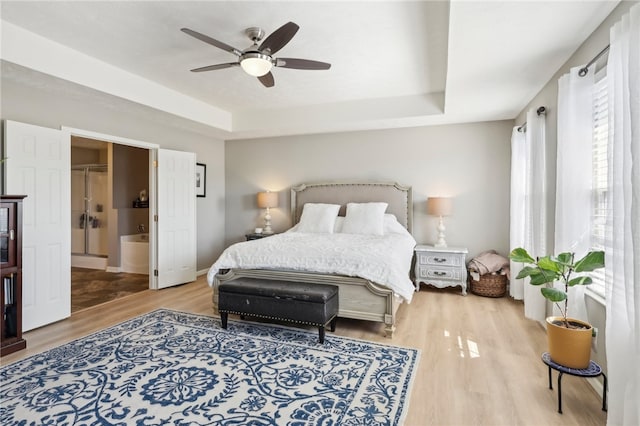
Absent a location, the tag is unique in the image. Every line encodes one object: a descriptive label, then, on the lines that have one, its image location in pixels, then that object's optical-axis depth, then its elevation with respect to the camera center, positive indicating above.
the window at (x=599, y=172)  2.30 +0.28
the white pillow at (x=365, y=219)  4.73 -0.11
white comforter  3.12 -0.46
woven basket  4.45 -0.96
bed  3.08 -0.67
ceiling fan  2.49 +1.24
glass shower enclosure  6.84 +0.06
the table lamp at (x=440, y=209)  4.74 +0.04
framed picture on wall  5.72 +0.52
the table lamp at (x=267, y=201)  5.77 +0.17
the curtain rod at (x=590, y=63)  2.07 +0.98
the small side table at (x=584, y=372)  1.96 -0.92
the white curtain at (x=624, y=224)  1.56 -0.06
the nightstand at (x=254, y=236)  5.69 -0.43
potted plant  1.99 -0.69
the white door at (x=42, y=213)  3.23 -0.04
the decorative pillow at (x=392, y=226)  4.84 -0.21
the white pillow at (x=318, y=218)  4.98 -0.11
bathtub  5.97 -0.80
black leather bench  2.90 -0.80
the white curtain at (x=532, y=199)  3.17 +0.13
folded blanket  4.47 -0.71
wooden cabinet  2.80 -0.50
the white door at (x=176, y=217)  4.82 -0.10
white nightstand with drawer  4.58 -0.75
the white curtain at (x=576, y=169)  2.37 +0.31
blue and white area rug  1.96 -1.16
